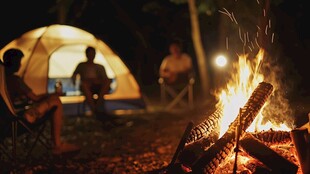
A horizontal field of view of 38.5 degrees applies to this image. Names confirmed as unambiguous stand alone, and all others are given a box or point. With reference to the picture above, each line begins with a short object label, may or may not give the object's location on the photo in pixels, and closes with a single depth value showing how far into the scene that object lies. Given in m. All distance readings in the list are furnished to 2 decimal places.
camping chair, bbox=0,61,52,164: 4.99
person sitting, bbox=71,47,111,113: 8.48
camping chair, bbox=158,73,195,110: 10.34
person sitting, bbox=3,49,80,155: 5.54
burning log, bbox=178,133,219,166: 3.96
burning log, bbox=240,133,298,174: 3.72
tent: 9.11
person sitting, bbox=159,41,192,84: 10.38
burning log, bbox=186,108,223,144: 4.28
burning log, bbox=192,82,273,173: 3.79
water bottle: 6.59
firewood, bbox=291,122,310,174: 3.80
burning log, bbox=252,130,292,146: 4.21
